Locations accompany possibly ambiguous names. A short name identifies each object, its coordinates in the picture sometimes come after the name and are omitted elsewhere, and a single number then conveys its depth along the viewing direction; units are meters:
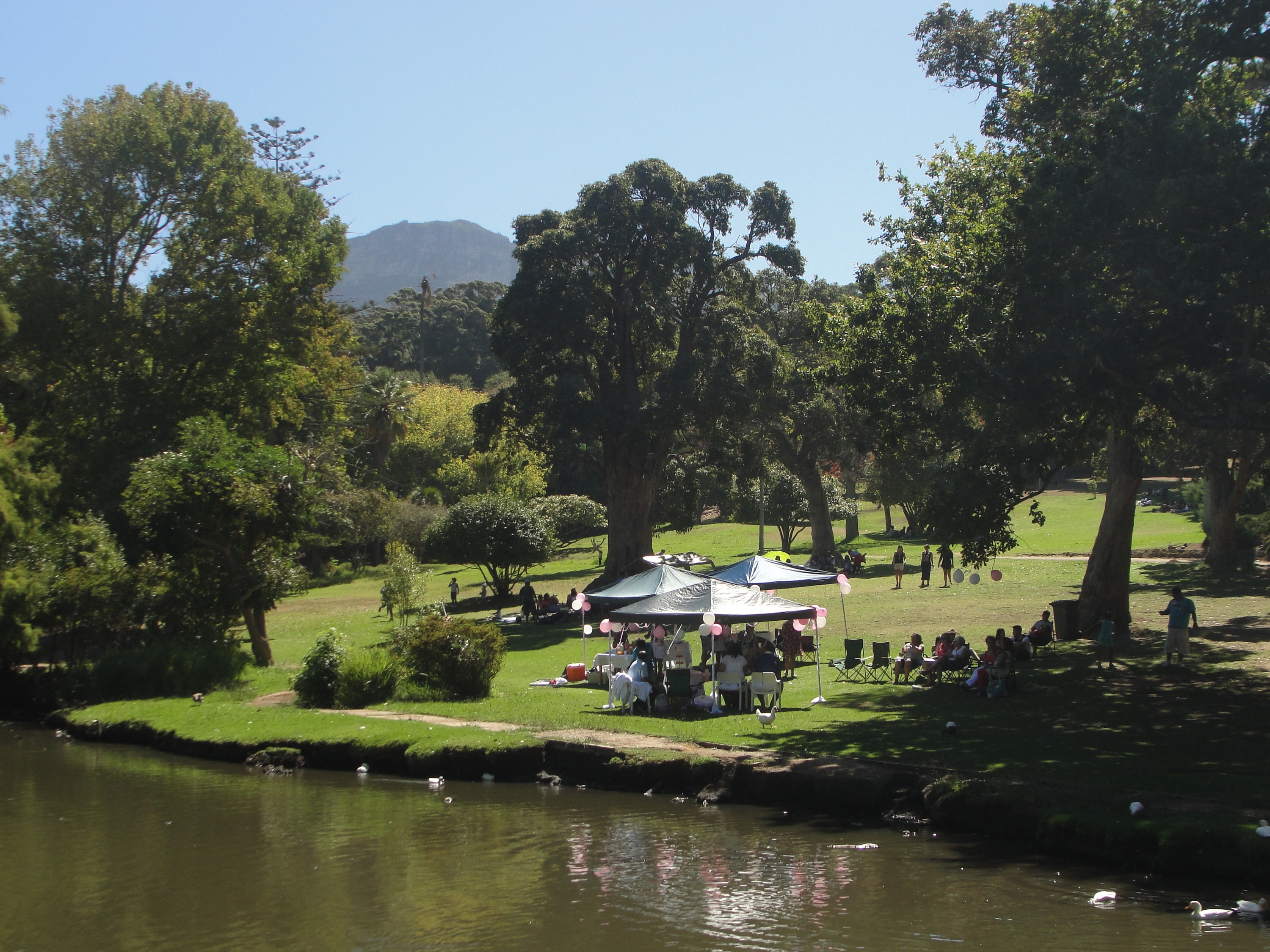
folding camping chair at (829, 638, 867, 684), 23.72
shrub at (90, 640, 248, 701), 26.06
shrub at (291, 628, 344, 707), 23.19
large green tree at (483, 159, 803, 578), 38.12
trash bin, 25.66
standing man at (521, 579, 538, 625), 38.38
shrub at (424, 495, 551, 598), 43.41
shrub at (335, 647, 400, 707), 22.80
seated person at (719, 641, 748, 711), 20.83
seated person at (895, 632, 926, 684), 22.67
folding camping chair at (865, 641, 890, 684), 23.73
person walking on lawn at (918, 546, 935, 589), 40.34
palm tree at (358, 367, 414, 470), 69.50
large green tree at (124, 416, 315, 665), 27.75
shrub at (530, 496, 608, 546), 61.84
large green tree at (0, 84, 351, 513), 34.88
